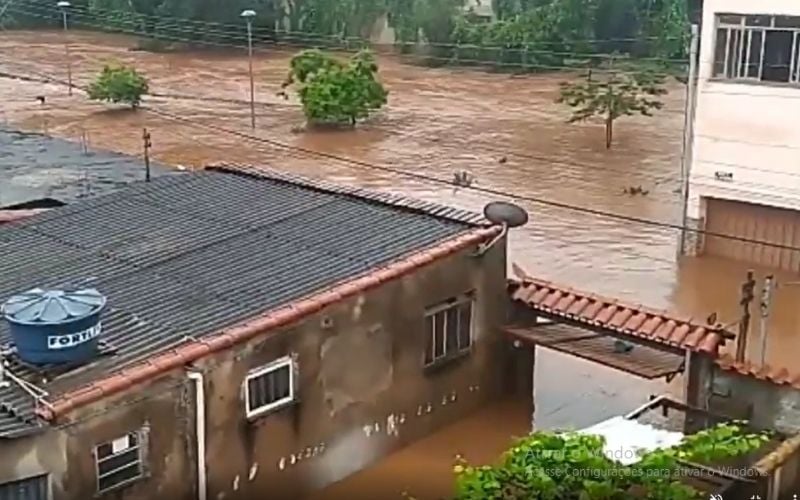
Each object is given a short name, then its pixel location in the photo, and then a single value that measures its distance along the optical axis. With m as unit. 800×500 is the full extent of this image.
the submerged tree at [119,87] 41.56
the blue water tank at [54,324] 10.70
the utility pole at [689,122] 23.47
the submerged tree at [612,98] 36.19
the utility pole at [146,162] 27.70
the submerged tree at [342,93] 38.06
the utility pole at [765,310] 17.37
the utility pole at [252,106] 39.96
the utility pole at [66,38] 50.15
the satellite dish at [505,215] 14.96
